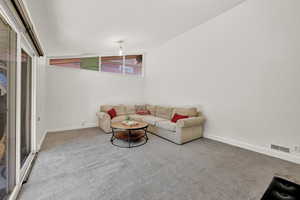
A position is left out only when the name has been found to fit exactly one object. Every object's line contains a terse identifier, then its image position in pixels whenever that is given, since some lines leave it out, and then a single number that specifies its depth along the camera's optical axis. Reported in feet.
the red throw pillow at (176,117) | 11.94
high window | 15.60
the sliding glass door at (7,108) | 4.57
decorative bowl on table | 10.84
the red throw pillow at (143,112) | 16.19
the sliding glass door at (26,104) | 7.05
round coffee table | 10.16
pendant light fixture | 13.73
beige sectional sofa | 10.64
